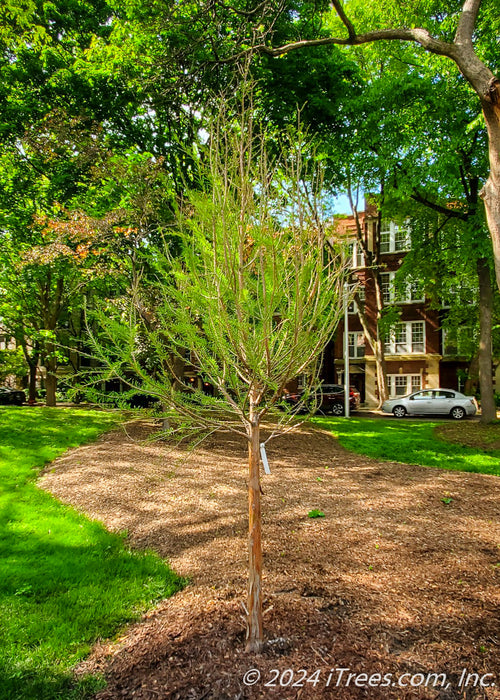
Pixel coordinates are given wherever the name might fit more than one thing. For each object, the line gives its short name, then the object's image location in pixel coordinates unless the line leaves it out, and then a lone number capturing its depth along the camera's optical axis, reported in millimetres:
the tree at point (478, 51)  4023
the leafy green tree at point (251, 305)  2594
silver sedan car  20266
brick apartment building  28875
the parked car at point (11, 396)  27000
